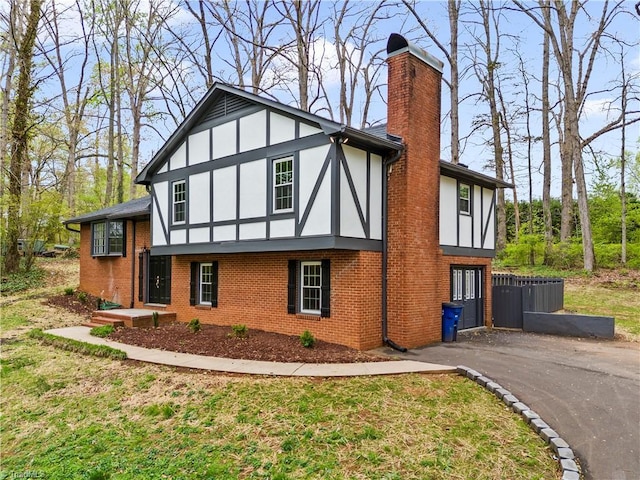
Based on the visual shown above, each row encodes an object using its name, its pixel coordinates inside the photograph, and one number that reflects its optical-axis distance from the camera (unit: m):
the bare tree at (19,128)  19.72
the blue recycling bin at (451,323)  10.98
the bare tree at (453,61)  22.45
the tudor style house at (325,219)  9.64
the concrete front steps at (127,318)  12.67
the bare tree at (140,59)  24.48
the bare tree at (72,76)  21.50
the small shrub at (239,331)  10.48
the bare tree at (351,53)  22.69
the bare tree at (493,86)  24.94
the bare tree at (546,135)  24.81
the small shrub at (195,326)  11.40
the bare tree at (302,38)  21.19
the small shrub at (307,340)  9.45
